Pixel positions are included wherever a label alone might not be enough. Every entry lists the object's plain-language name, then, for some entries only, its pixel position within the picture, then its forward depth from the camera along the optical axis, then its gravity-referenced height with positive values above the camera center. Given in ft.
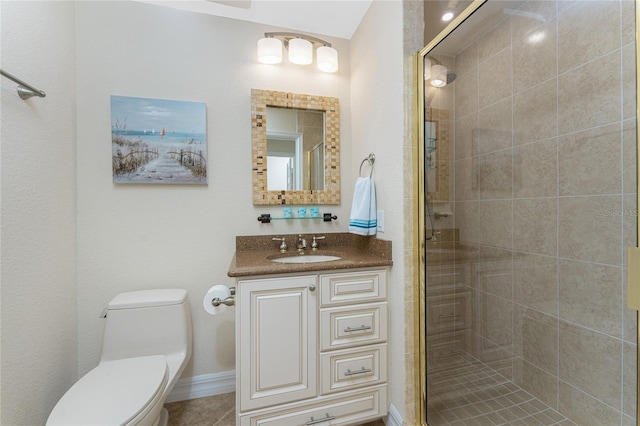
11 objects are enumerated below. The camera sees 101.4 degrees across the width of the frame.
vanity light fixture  5.81 +3.68
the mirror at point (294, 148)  6.02 +1.52
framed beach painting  5.30 +1.49
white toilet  3.18 -2.37
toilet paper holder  4.62 -1.58
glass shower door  3.53 -0.13
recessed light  4.58 +3.43
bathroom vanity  4.13 -2.15
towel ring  5.49 +1.11
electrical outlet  5.12 -0.18
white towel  5.27 +0.00
